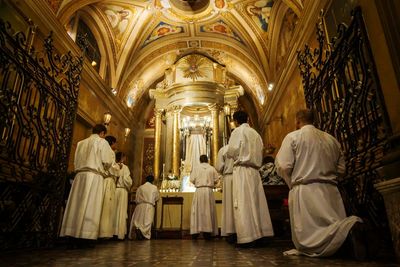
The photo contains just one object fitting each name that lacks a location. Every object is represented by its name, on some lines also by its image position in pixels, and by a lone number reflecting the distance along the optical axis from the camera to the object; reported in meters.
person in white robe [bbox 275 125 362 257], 2.49
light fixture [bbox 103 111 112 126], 9.98
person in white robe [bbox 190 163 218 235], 6.27
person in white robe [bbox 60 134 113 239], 4.00
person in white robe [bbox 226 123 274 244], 3.71
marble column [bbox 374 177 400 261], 1.99
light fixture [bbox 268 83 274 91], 10.76
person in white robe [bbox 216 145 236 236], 4.33
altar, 8.80
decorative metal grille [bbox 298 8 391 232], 2.52
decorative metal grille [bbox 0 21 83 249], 3.07
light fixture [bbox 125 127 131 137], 12.57
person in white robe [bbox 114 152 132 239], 6.86
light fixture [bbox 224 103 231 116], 13.07
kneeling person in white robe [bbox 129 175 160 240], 7.38
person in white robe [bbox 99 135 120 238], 5.25
